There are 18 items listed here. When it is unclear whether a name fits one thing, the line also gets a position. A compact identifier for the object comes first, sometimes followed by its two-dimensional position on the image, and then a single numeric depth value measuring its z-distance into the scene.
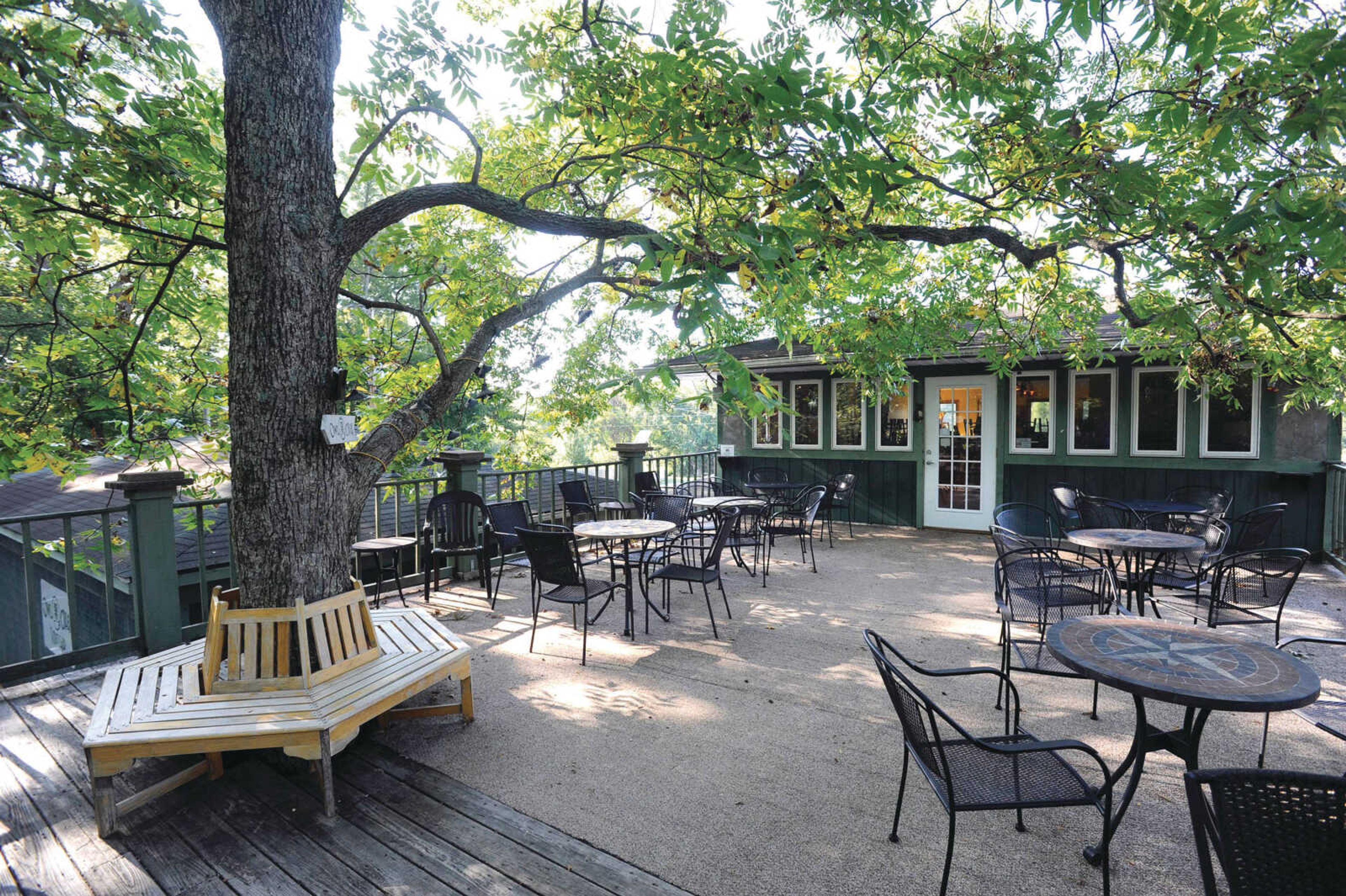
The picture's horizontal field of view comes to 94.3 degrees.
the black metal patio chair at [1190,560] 3.96
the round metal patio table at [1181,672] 1.75
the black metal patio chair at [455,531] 5.38
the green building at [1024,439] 6.71
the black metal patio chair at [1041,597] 3.03
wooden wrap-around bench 2.19
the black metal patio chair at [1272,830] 1.27
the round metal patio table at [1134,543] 3.84
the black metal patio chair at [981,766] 1.73
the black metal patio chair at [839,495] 7.14
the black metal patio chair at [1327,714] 2.16
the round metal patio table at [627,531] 4.30
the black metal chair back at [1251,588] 3.21
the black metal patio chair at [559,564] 3.84
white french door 8.30
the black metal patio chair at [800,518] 6.17
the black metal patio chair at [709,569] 4.36
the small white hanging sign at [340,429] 2.64
